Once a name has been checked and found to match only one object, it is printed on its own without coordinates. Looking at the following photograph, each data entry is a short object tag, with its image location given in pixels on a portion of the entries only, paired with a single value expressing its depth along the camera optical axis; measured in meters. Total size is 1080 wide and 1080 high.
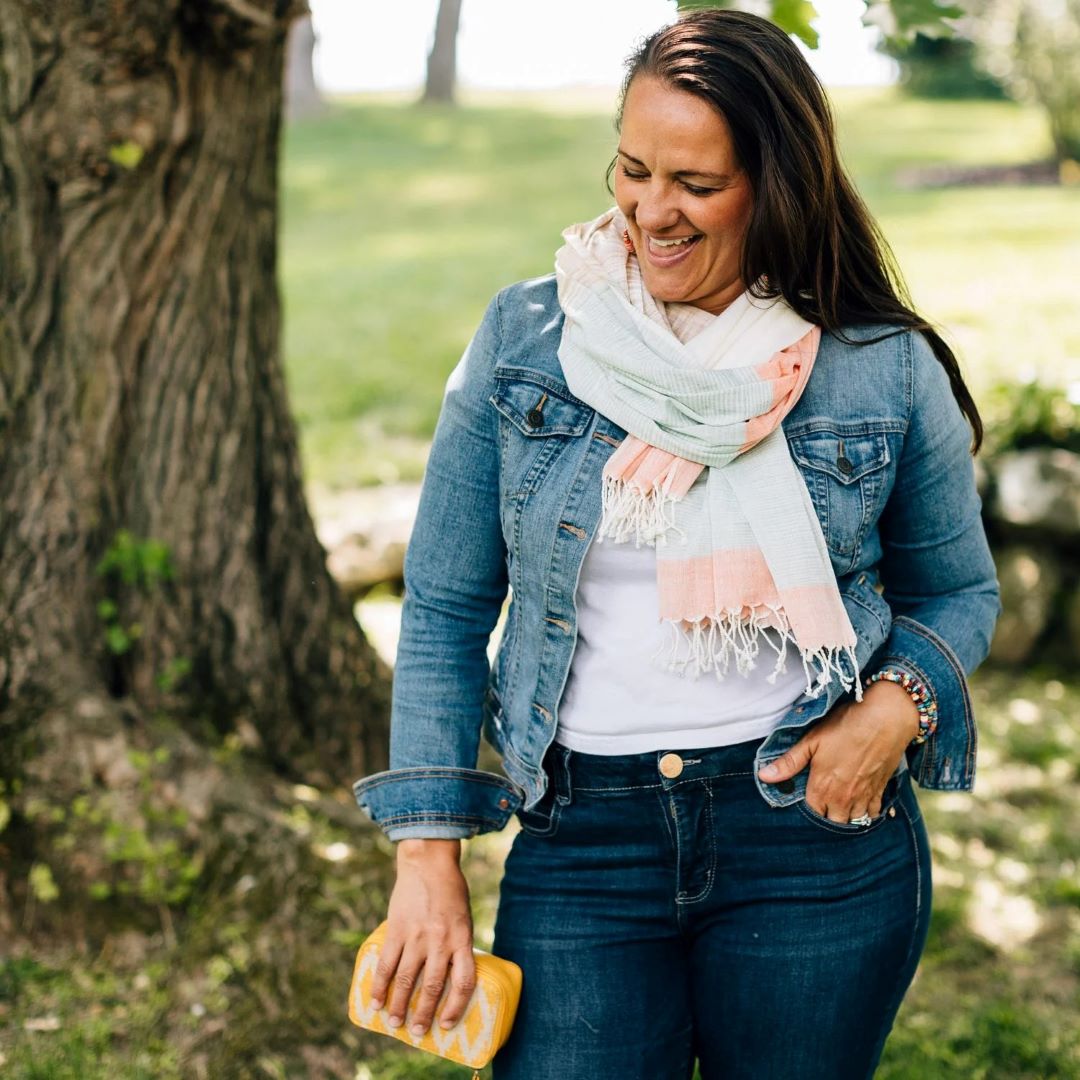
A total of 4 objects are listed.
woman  1.90
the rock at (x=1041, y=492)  5.35
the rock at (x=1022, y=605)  5.38
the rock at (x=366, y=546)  5.58
